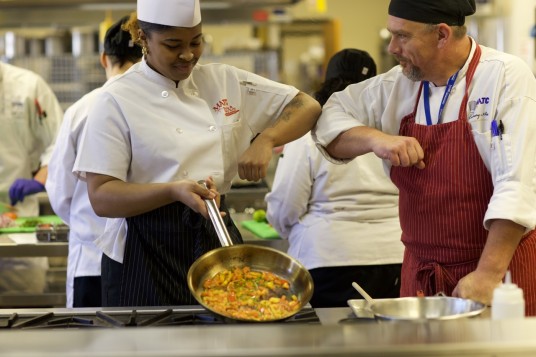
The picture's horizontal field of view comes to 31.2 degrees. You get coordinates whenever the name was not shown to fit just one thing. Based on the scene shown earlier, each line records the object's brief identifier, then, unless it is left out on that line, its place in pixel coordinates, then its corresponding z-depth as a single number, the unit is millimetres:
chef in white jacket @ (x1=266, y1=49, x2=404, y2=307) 3852
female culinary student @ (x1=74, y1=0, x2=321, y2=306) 2648
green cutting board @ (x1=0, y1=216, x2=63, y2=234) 4301
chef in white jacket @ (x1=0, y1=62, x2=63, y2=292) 5020
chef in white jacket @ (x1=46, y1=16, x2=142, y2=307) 3723
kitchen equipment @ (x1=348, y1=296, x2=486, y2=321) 2146
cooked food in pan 2234
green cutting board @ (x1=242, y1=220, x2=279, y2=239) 4102
